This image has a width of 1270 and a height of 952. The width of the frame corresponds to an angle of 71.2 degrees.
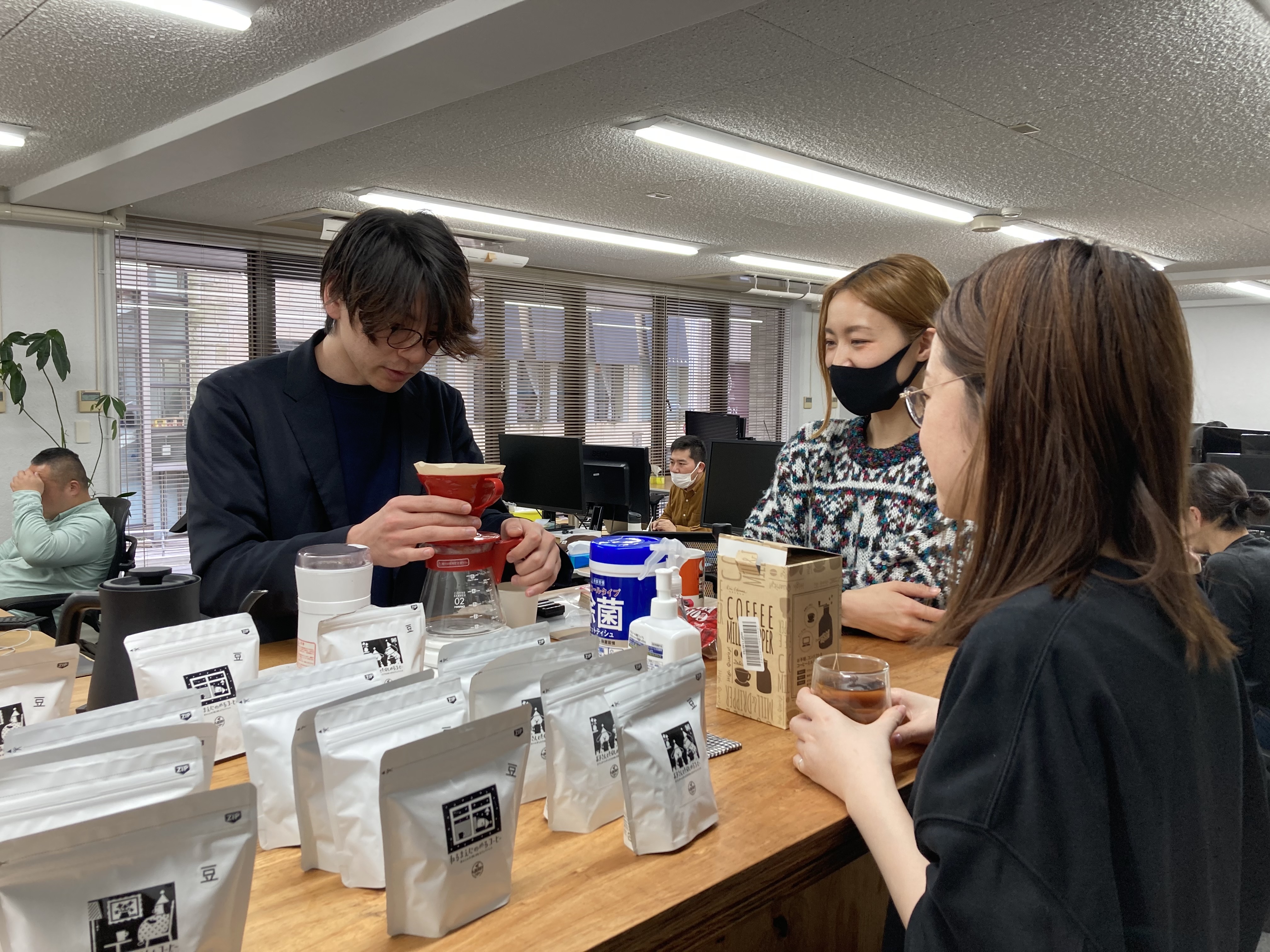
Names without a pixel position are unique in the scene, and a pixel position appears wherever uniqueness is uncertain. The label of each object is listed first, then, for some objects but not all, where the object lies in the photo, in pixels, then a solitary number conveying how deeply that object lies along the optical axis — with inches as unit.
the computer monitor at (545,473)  182.4
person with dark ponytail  100.5
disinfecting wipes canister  47.4
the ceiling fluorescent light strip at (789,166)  151.3
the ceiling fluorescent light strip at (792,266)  280.7
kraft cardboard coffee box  44.6
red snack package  52.7
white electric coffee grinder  43.3
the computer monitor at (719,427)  291.6
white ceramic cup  54.5
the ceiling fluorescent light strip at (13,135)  151.6
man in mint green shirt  160.9
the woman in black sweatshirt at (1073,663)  26.5
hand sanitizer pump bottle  42.2
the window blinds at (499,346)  226.1
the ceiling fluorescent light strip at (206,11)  106.3
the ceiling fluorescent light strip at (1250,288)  330.0
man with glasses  54.9
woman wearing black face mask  65.4
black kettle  39.9
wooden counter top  27.0
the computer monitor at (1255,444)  211.0
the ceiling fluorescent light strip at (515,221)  199.2
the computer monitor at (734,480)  176.6
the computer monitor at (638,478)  195.5
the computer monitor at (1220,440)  228.1
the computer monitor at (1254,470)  179.3
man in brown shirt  222.8
